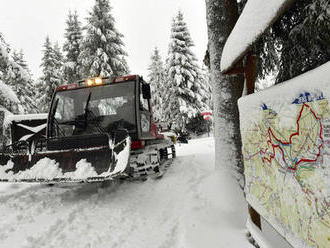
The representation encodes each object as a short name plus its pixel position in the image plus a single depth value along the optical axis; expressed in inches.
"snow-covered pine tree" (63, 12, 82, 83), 891.4
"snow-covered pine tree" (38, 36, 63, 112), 970.7
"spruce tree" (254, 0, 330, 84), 124.9
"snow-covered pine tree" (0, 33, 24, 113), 472.1
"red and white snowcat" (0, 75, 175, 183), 175.2
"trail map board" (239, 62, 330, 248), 49.4
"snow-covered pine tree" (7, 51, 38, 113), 961.0
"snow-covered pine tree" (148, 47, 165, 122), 1278.3
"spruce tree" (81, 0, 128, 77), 761.0
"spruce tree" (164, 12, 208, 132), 966.4
